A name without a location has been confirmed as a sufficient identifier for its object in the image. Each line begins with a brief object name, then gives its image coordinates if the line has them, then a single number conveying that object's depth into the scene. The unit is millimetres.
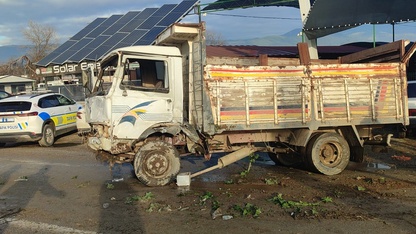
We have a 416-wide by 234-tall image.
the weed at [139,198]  6136
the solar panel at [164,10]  24100
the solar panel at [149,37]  20142
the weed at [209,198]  5762
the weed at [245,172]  8075
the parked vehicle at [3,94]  19422
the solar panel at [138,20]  23850
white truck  6965
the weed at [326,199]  5883
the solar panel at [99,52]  21045
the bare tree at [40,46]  58938
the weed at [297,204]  5452
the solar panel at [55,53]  24156
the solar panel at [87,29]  26219
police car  12117
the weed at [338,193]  6234
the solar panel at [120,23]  24375
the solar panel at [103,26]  25188
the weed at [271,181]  7251
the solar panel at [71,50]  23375
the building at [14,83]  43906
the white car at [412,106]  11195
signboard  22777
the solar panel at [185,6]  23203
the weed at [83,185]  7284
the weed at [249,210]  5309
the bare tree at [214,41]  66462
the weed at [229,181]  7386
